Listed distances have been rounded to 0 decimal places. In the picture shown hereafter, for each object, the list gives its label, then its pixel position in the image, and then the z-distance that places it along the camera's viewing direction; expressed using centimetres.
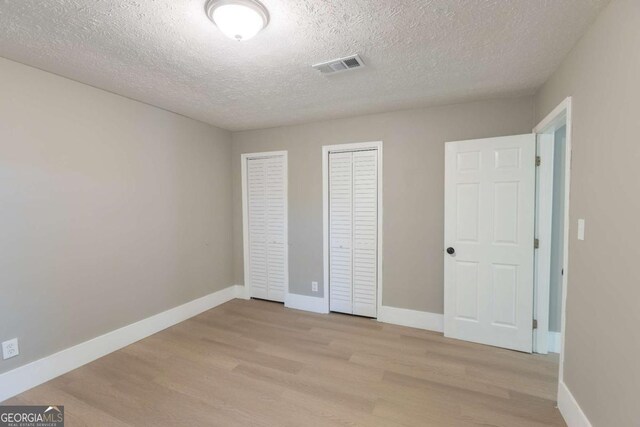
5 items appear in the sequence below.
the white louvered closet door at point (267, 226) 390
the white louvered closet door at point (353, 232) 341
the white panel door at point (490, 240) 262
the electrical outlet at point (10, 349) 203
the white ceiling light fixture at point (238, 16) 142
